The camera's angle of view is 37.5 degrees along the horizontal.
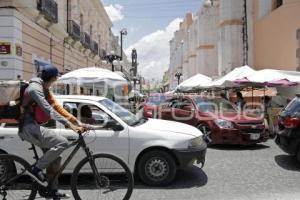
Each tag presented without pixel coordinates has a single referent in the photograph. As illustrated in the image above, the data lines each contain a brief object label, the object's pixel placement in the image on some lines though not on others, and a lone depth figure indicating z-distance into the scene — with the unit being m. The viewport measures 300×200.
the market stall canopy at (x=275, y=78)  16.42
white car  7.37
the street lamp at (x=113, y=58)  29.50
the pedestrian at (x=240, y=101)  17.91
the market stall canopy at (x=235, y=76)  18.28
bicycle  5.47
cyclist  5.41
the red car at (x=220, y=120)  11.90
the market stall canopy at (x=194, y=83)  29.09
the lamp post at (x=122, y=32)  46.73
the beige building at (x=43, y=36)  15.70
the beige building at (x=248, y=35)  22.89
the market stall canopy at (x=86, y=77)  16.80
